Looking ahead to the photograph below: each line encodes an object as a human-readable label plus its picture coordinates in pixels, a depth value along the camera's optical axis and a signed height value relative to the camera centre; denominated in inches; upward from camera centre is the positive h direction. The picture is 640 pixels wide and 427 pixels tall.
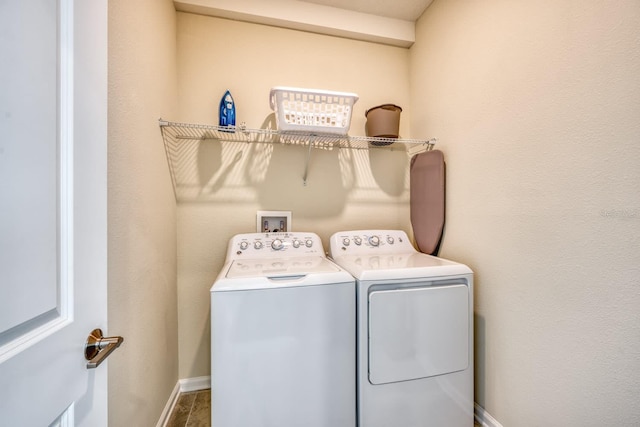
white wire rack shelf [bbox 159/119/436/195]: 62.3 +20.9
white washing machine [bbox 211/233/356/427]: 42.4 -24.4
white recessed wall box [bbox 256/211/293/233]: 71.7 -2.9
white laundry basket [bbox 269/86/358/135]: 60.6 +26.0
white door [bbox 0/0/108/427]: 15.0 +0.1
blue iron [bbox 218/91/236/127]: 64.2 +26.4
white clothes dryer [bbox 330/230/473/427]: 47.3 -26.2
